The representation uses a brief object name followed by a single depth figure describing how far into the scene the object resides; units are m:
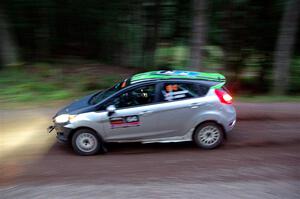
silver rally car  8.68
